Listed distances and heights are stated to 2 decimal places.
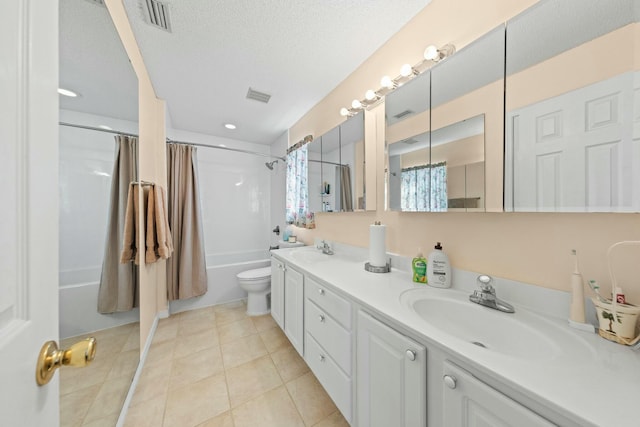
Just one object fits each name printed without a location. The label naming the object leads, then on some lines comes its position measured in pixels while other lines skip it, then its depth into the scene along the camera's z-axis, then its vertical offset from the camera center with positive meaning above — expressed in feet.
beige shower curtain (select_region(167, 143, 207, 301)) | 8.36 -0.58
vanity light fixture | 3.87 +2.75
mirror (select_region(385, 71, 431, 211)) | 4.20 +1.62
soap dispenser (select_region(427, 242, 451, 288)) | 3.70 -0.95
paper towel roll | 4.65 -0.74
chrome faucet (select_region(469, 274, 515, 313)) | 2.97 -1.16
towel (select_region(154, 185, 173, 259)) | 6.18 -0.43
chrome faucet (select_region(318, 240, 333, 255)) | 6.69 -1.11
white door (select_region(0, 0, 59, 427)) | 1.07 +0.02
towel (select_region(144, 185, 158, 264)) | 5.94 -0.40
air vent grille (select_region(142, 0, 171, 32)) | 4.09 +3.80
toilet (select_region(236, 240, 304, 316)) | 8.11 -2.93
